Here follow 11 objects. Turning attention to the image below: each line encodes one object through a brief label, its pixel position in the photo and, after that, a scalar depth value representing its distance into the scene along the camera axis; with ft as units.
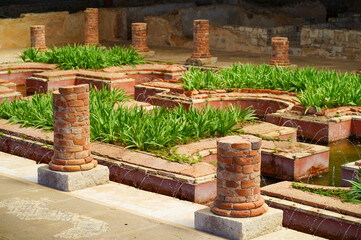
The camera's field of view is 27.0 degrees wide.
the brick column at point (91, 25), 75.82
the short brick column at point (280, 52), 59.41
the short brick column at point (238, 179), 21.93
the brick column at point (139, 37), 71.26
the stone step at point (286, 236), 21.76
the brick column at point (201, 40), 65.51
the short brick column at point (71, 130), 27.86
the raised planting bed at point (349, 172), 29.58
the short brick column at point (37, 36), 68.49
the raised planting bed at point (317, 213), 24.16
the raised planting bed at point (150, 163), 28.25
